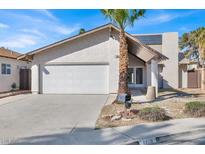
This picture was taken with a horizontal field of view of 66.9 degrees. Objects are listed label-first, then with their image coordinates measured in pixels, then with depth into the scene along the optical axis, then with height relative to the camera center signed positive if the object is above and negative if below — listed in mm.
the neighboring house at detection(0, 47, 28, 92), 13093 +751
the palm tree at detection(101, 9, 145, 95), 8686 +2913
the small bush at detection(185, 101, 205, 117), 6505 -1333
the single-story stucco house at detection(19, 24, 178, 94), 12233 +1150
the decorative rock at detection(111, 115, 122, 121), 6019 -1545
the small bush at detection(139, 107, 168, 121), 5907 -1421
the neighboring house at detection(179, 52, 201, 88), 17178 +186
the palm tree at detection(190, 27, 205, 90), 14875 +3305
